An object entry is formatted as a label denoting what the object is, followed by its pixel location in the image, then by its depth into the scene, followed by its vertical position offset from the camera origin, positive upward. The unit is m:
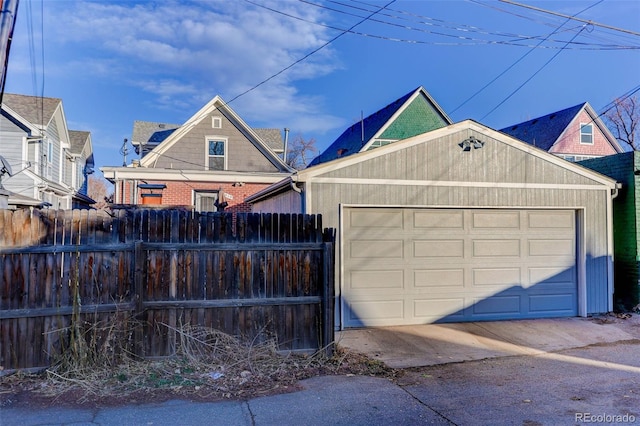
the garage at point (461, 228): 7.30 -0.03
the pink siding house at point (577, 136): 22.78 +5.00
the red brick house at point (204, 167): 15.74 +2.46
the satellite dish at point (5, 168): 7.79 +1.11
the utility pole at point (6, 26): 4.59 +2.21
